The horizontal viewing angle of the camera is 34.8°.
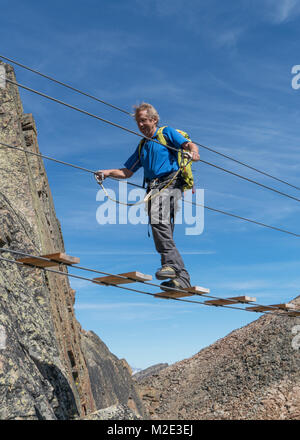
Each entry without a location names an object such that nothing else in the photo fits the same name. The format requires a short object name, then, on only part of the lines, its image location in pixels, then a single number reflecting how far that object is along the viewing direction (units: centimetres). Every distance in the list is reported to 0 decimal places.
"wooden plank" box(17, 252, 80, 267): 787
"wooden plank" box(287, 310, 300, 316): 1438
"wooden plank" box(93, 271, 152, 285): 849
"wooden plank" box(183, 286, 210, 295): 927
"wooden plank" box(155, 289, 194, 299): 943
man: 929
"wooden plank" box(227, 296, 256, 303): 1111
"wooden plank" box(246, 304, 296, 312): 1245
